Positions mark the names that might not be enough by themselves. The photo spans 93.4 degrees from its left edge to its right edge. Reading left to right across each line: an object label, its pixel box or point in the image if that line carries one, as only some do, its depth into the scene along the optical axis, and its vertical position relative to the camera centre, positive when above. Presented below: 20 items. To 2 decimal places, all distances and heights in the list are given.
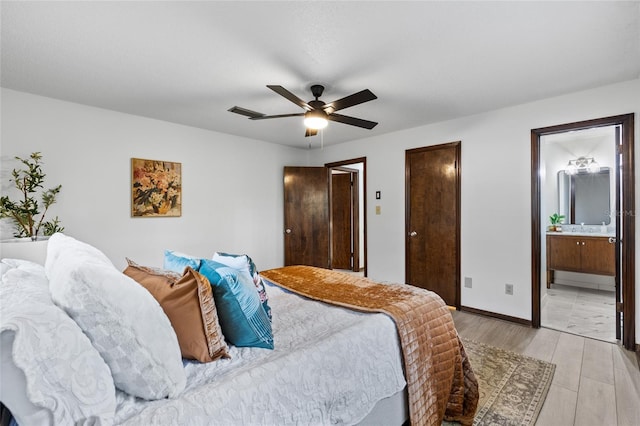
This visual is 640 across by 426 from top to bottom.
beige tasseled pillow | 1.20 -0.40
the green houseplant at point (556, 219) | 5.15 -0.14
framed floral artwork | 3.63 +0.32
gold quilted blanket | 1.58 -0.76
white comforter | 0.94 -0.61
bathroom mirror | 4.78 +0.23
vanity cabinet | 4.38 -0.67
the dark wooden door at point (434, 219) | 3.84 -0.10
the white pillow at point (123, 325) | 0.90 -0.35
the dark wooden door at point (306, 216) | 5.16 -0.06
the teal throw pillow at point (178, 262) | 1.62 -0.27
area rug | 1.85 -1.25
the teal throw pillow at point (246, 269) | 1.62 -0.31
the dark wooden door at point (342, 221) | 6.40 -0.18
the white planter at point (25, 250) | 2.05 -0.24
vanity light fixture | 4.86 +0.74
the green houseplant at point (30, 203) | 2.76 +0.12
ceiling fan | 2.32 +0.89
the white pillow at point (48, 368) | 0.70 -0.38
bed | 0.75 -0.58
